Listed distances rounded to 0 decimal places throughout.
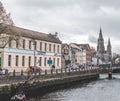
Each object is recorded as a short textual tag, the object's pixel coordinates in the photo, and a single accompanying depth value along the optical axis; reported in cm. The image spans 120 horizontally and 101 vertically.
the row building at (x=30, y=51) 6825
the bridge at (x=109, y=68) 10982
